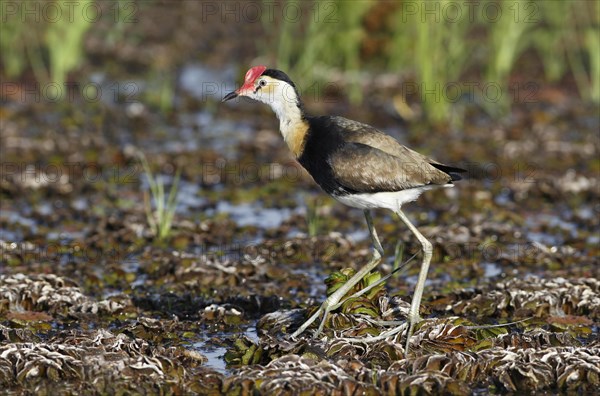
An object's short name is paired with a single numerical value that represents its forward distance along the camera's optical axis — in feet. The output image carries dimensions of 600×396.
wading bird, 44.80
